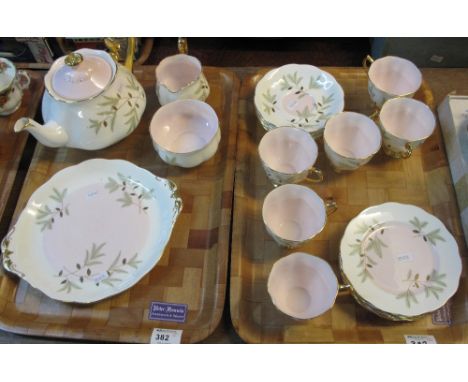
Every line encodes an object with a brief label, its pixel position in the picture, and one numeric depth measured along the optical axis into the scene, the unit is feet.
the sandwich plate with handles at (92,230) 2.63
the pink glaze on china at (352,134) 3.06
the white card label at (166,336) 2.45
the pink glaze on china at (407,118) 3.11
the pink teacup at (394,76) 3.30
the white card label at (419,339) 2.43
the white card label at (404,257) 2.71
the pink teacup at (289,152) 2.95
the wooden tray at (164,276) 2.53
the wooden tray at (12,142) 3.01
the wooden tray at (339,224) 2.50
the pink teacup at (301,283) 2.53
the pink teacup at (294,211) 2.78
